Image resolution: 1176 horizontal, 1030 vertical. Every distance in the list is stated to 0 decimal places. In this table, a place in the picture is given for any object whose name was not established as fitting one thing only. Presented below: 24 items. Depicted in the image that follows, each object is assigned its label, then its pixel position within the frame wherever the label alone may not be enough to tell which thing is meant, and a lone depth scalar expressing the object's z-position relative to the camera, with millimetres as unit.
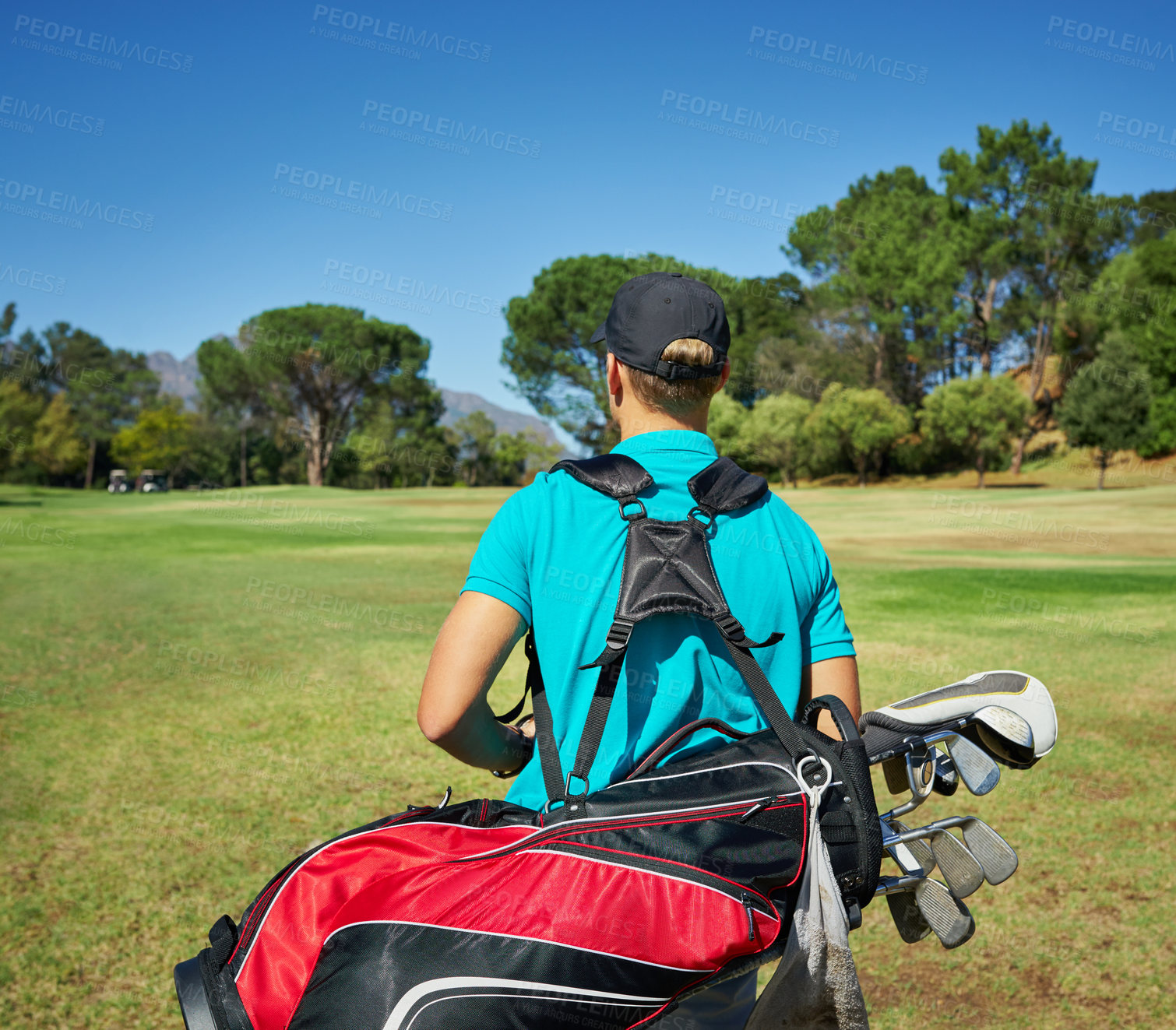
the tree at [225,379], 65938
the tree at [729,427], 56125
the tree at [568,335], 57906
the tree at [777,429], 56438
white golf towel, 1485
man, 1613
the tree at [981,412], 50250
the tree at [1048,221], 55719
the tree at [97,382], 78062
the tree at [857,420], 53875
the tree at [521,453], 65938
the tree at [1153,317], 47062
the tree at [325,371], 65688
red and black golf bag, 1294
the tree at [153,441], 71312
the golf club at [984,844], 1752
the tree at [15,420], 44125
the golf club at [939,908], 1748
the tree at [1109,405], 44656
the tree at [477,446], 68875
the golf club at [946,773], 1777
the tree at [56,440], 56188
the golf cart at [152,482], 72500
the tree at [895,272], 57500
